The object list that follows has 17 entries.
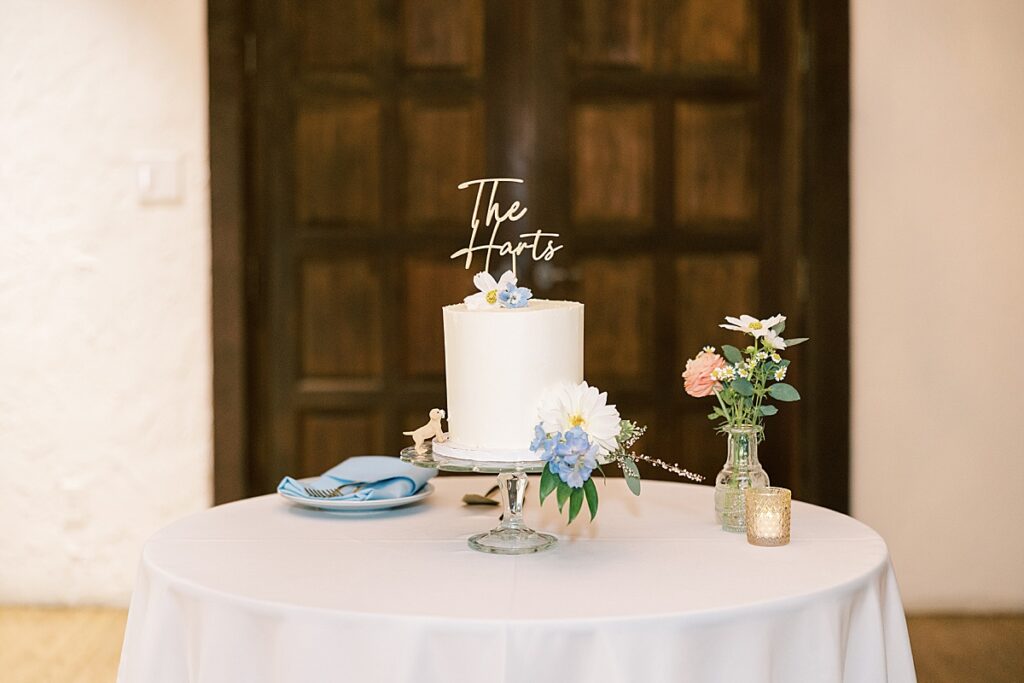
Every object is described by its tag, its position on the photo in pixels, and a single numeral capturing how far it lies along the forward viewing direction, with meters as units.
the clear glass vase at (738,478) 1.67
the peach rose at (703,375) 1.69
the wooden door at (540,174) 3.39
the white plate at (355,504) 1.78
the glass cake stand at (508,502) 1.49
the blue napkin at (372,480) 1.81
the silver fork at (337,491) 1.81
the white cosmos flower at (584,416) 1.45
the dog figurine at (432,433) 1.67
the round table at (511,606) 1.24
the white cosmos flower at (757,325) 1.67
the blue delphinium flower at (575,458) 1.42
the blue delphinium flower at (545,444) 1.43
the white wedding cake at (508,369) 1.52
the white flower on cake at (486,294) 1.59
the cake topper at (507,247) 1.56
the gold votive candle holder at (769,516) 1.56
